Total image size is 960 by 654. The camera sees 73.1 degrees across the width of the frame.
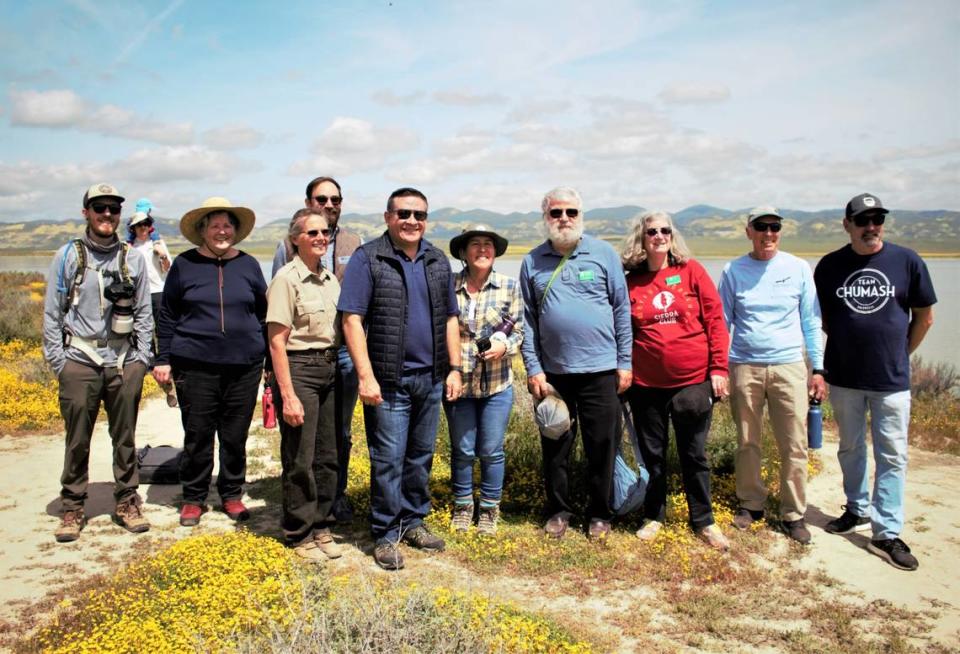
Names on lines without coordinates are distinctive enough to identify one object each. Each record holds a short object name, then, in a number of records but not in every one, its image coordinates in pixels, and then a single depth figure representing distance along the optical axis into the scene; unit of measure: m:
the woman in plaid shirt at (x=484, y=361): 4.75
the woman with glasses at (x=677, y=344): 4.75
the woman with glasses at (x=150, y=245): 8.33
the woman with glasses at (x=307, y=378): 4.35
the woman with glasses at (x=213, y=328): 4.80
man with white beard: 4.70
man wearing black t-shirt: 4.75
